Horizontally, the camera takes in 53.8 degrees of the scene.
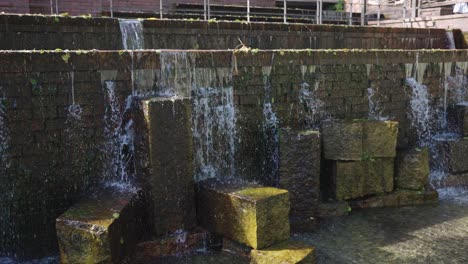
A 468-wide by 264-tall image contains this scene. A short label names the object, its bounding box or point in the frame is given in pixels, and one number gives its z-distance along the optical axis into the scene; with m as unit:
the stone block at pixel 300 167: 6.32
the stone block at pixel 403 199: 7.11
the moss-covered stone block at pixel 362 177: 6.88
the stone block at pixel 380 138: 6.96
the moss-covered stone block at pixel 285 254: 4.65
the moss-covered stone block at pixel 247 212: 4.86
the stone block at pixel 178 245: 5.14
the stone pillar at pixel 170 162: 5.17
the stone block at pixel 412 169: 7.29
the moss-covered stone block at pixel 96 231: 4.22
